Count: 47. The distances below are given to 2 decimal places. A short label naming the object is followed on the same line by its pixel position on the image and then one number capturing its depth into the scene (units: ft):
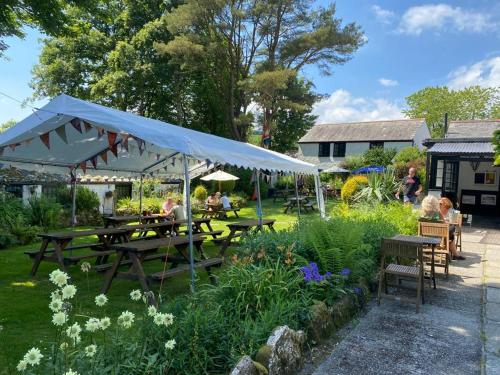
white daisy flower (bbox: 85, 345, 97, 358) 6.34
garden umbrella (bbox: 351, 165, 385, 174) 82.92
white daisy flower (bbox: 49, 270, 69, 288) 6.04
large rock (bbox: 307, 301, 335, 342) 12.23
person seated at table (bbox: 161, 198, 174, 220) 36.96
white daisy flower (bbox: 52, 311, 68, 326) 5.61
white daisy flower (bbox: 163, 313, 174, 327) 6.98
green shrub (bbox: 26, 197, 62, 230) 35.01
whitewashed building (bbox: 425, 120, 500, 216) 48.42
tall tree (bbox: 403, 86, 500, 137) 162.20
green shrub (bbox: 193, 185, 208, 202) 63.31
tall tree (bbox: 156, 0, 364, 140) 68.13
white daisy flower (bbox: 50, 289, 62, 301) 6.22
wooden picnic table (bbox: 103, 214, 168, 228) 28.81
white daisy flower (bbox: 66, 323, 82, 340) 6.09
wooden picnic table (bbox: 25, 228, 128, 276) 19.11
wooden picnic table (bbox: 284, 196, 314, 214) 57.13
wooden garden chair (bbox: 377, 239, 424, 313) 16.34
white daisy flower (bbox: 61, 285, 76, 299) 5.94
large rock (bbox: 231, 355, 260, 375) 8.32
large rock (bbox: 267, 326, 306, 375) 9.55
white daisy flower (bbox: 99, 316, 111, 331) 6.40
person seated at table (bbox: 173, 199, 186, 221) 32.50
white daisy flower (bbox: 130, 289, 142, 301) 7.44
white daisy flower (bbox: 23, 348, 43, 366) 5.27
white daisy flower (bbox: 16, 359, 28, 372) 5.46
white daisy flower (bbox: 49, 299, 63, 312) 6.02
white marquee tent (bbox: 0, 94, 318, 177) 17.07
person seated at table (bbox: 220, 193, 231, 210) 48.65
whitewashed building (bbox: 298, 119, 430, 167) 109.40
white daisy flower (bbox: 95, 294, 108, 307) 6.77
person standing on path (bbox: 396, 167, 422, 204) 36.63
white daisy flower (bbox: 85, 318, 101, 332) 6.22
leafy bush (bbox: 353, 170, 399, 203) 38.98
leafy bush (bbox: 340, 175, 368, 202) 51.44
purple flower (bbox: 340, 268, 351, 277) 14.98
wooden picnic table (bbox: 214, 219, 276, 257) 24.06
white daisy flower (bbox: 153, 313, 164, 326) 6.92
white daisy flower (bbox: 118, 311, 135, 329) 6.59
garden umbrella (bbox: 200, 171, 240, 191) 56.18
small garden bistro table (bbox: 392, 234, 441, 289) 16.65
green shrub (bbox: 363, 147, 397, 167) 93.35
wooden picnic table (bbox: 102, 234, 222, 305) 15.94
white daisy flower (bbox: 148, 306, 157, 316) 7.13
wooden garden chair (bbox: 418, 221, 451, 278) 22.31
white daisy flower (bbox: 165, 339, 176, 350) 6.94
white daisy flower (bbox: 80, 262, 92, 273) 8.27
